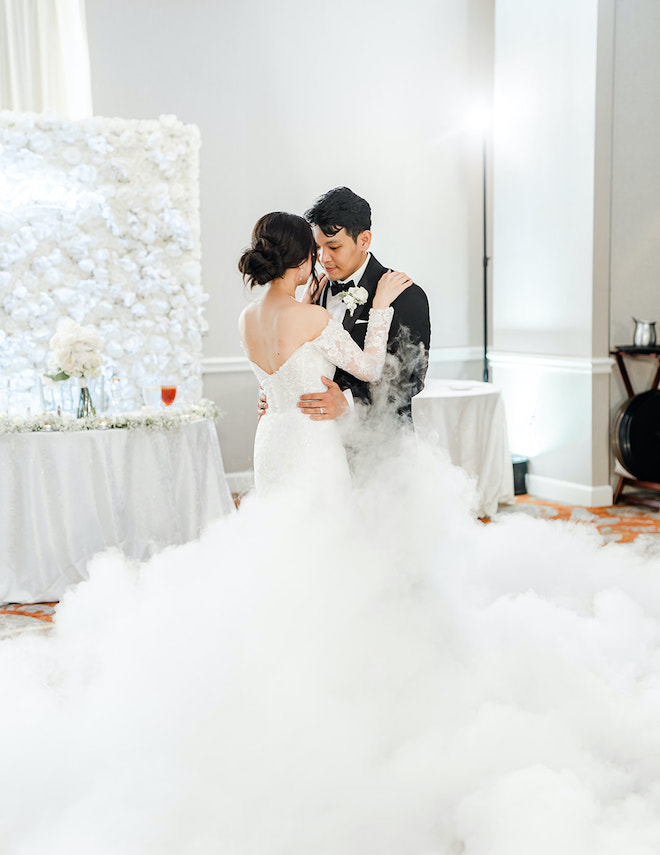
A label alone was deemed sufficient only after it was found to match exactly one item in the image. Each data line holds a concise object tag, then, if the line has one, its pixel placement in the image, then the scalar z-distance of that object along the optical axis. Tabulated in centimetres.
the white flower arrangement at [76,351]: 399
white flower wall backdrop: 471
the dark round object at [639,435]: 522
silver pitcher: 527
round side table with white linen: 479
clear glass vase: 412
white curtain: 498
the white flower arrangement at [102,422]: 386
